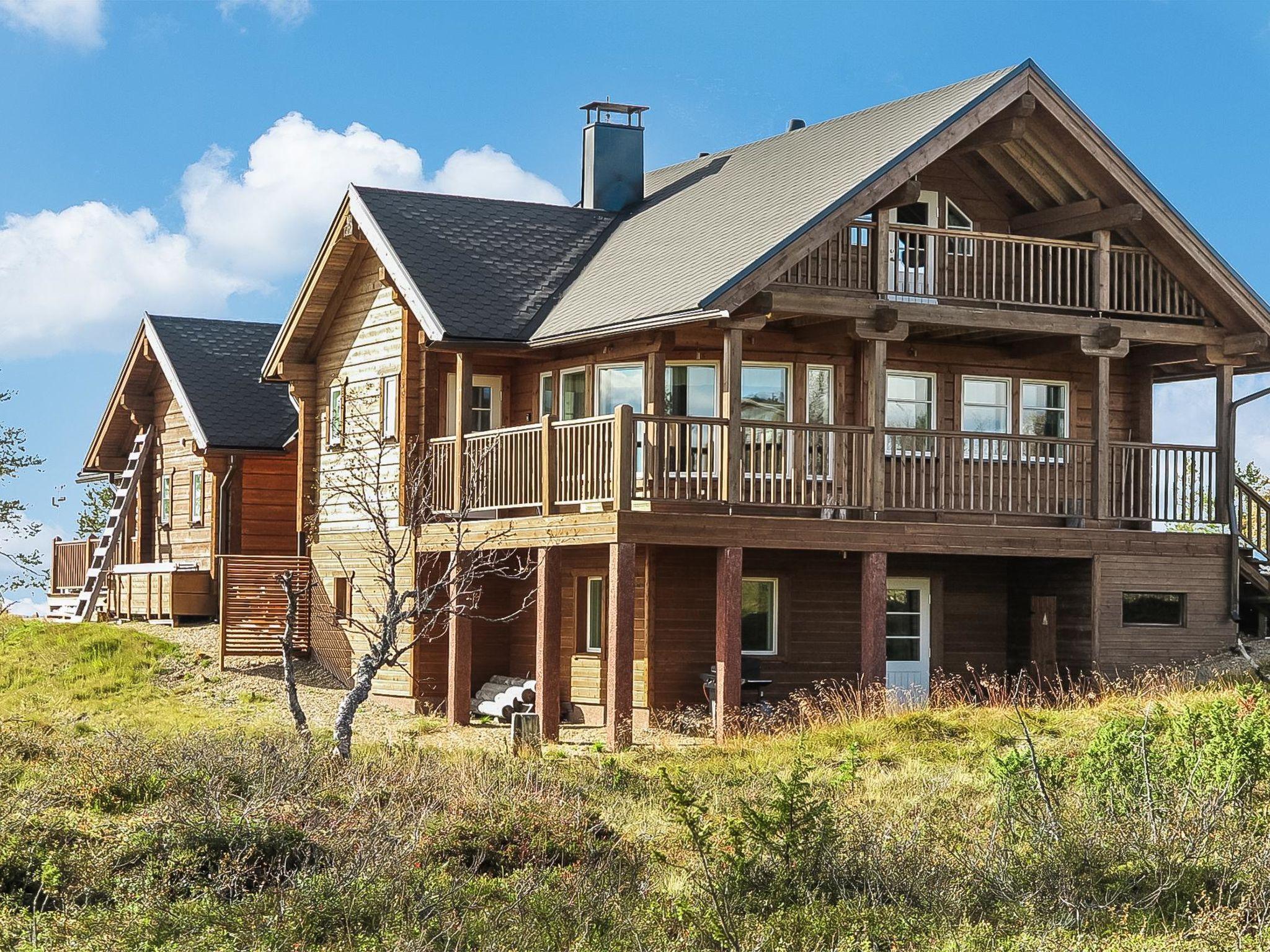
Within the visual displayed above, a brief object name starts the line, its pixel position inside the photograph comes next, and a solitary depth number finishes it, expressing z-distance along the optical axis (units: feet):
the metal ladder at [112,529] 110.11
